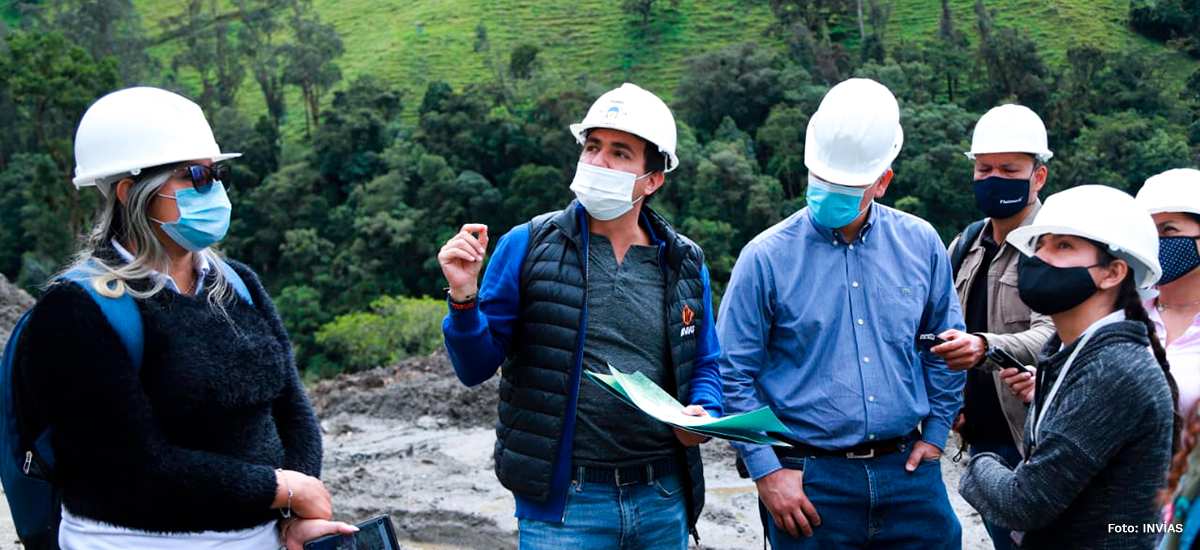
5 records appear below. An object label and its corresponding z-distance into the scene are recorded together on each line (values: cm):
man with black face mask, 354
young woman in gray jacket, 226
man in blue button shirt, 295
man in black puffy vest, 274
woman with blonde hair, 212
